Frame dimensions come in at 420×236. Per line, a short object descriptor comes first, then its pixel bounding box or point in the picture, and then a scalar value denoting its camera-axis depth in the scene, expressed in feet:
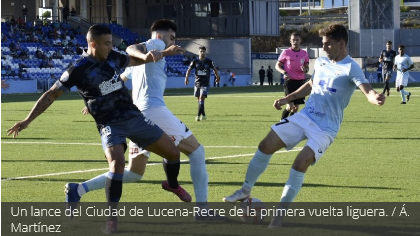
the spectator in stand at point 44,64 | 190.99
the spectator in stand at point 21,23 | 209.93
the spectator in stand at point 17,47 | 193.88
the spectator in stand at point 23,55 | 191.21
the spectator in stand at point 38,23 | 215.31
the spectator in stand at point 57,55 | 199.19
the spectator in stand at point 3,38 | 197.06
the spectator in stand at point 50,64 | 192.01
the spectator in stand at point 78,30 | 221.87
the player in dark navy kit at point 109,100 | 28.37
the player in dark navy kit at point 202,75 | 88.90
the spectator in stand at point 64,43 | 207.92
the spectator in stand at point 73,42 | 211.41
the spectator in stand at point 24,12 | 221.66
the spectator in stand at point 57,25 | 217.36
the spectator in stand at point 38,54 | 195.11
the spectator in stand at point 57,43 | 207.66
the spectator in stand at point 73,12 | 234.17
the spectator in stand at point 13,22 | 209.93
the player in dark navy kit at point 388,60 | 125.08
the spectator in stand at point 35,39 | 204.03
